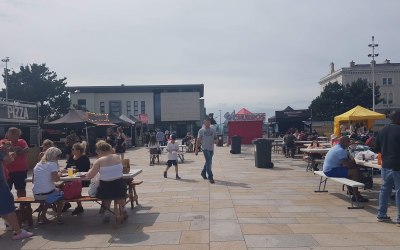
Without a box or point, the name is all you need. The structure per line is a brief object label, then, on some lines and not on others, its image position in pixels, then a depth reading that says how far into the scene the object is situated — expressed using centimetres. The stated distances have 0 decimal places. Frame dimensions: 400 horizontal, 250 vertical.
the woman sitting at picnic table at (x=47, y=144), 809
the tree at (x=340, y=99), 6456
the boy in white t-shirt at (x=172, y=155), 1289
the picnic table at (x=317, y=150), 1260
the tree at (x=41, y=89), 5181
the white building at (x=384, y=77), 8581
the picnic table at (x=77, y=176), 753
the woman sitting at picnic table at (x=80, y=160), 856
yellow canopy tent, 1883
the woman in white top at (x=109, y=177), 691
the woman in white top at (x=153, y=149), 1797
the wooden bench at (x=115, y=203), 686
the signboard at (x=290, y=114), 3241
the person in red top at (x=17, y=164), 756
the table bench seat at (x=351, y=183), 756
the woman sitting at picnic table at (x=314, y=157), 1394
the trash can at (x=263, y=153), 1523
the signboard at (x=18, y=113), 1923
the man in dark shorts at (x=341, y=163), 877
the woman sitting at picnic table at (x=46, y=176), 711
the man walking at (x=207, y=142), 1180
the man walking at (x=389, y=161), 657
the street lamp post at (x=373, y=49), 4700
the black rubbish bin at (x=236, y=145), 2359
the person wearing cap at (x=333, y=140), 1292
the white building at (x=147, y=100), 6725
